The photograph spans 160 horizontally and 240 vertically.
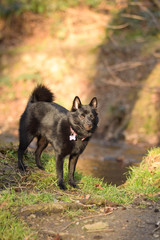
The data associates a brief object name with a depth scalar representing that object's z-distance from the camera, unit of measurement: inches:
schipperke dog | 350.6
